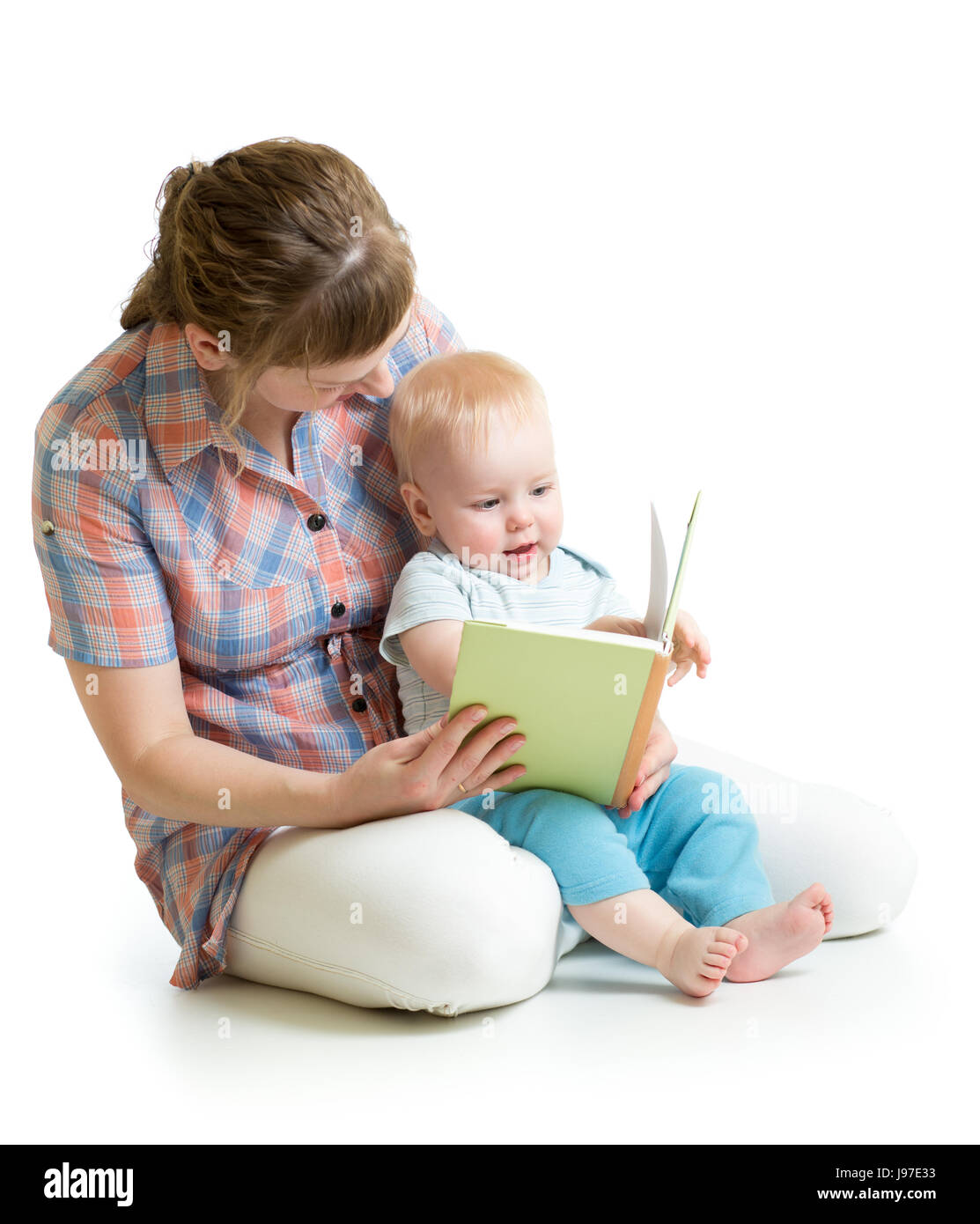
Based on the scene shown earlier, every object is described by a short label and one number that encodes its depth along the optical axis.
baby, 2.68
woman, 2.60
